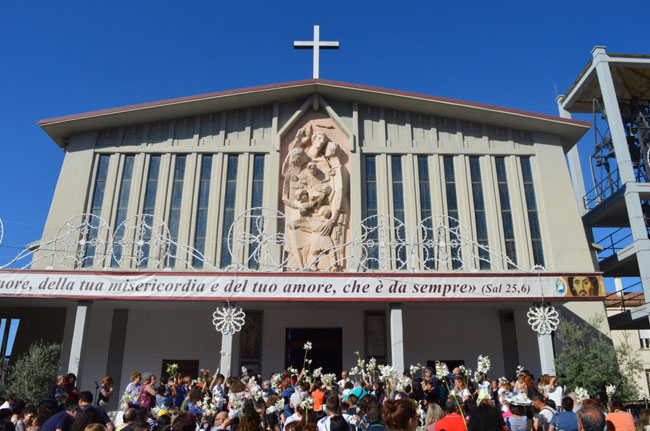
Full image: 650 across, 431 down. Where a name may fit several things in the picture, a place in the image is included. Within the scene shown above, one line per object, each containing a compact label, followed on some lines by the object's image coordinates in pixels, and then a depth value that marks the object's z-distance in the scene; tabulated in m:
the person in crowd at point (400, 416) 4.66
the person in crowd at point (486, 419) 5.16
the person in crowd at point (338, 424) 5.88
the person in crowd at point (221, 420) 6.04
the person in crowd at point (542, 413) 7.22
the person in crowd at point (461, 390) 8.74
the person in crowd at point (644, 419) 6.58
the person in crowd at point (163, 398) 8.84
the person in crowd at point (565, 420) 6.71
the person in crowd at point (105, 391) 9.36
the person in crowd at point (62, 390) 8.55
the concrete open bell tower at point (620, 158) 19.64
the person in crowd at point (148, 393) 9.66
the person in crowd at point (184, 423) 4.95
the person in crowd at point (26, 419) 6.92
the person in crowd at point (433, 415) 6.22
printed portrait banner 15.23
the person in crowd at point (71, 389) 8.74
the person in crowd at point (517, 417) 6.62
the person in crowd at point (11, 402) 7.87
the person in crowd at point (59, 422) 5.99
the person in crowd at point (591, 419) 5.86
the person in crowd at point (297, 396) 8.58
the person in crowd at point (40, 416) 6.40
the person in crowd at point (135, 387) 9.40
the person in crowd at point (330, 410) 6.21
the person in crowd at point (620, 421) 6.66
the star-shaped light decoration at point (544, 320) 15.19
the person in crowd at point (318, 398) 8.70
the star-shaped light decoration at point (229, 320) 15.13
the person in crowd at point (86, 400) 6.87
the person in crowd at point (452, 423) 5.79
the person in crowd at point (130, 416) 5.89
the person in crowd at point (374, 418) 6.24
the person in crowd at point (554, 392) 9.83
